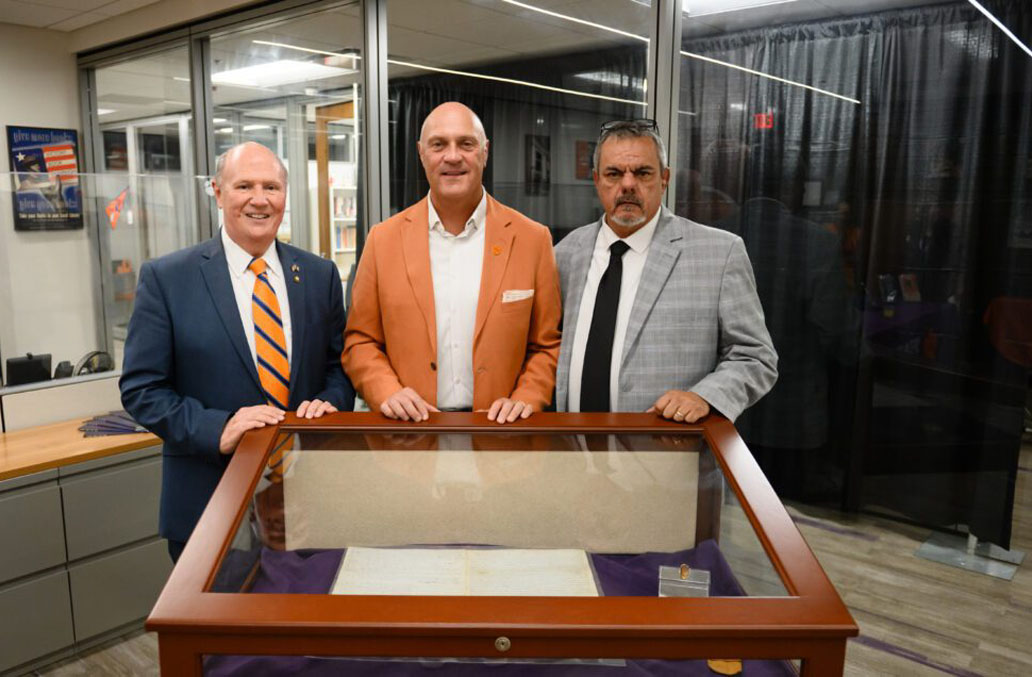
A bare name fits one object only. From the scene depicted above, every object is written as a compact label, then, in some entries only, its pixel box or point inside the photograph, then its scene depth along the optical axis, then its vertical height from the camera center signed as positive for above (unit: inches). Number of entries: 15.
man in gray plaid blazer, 69.8 -8.7
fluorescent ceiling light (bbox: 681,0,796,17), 127.1 +33.3
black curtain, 125.7 -3.2
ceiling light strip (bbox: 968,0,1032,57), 119.5 +28.4
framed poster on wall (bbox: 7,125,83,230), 126.8 +0.1
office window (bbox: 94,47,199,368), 152.6 +10.0
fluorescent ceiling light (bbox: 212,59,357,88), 167.3 +29.4
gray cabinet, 103.7 -49.1
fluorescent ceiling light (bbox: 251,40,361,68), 157.0 +30.6
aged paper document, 37.2 -18.4
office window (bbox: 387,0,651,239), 128.6 +22.5
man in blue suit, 65.5 -11.1
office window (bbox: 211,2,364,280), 161.3 +21.7
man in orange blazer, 73.7 -8.4
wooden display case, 31.4 -16.7
